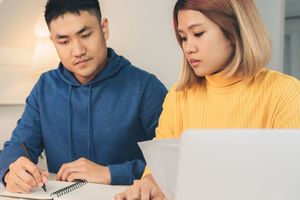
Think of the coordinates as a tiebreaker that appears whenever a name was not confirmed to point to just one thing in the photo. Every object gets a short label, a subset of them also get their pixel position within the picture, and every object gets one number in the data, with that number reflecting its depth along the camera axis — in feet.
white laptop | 1.15
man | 4.03
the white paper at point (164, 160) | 1.46
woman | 2.80
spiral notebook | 2.63
